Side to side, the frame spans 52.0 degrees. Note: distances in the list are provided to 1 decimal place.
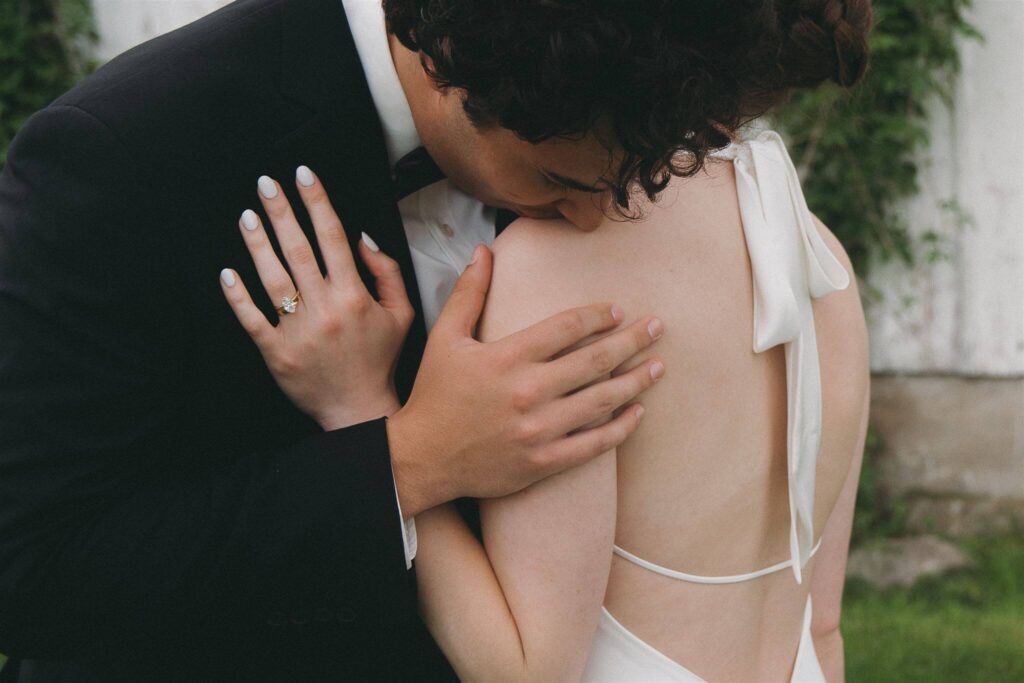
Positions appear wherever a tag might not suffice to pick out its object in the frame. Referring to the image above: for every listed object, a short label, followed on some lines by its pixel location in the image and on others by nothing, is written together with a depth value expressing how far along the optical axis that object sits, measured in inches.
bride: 64.6
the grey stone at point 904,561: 197.3
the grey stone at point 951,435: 207.9
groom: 60.9
